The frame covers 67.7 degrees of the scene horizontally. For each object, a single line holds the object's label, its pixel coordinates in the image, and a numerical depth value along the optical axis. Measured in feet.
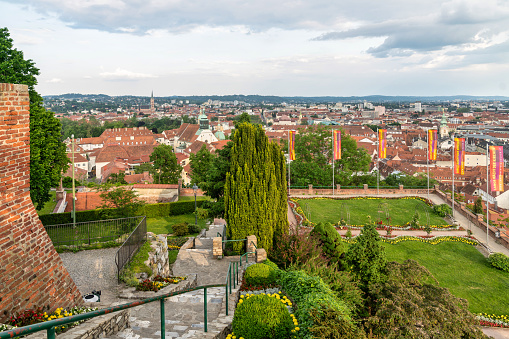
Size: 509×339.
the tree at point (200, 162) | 142.61
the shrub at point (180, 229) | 76.43
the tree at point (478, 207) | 99.71
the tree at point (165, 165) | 139.13
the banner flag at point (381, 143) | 105.95
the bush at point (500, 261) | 61.16
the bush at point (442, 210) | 92.46
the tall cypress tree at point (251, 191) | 50.96
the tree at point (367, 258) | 41.93
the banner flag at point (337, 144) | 107.65
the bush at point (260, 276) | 34.45
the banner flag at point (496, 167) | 78.23
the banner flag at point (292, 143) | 108.90
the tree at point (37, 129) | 70.85
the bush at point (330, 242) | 47.83
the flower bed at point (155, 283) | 34.32
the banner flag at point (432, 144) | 101.93
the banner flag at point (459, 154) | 95.61
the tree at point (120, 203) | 76.64
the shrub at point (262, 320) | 23.04
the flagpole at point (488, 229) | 72.27
